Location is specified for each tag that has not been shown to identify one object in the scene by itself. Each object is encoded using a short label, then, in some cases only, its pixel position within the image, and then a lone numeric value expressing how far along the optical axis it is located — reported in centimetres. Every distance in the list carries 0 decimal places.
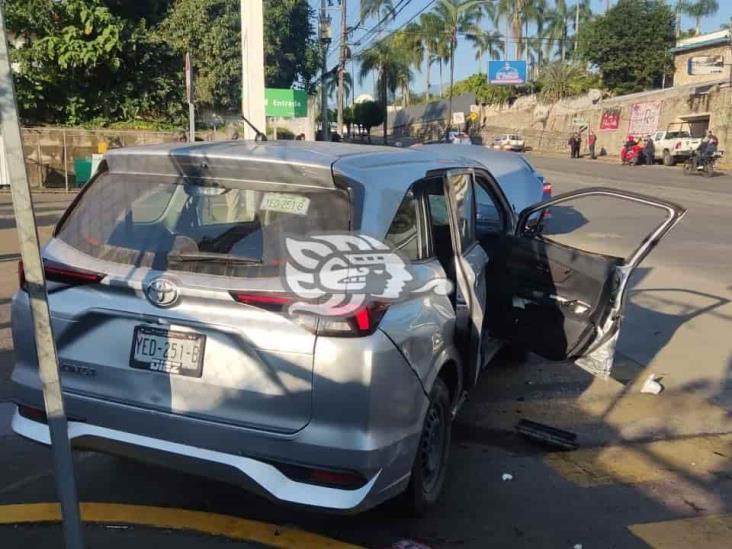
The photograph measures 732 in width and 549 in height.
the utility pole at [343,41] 4197
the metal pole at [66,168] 2030
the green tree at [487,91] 7062
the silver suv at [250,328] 310
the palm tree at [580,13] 7406
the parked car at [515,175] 1206
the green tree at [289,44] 3616
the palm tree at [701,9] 6800
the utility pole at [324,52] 3625
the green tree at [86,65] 2119
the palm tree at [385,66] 7231
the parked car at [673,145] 3587
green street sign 2012
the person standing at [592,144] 4678
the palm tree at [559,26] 7231
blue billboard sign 6512
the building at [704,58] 4294
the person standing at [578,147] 4672
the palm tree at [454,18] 6488
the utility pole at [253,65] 970
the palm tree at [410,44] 7125
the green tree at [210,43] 2502
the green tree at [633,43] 5416
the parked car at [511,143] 5106
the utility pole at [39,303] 233
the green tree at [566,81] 5819
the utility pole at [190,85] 1082
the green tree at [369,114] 7100
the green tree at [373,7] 5228
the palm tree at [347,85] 6324
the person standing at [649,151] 3803
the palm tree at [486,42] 7086
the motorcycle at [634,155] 3859
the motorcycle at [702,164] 2949
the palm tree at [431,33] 6875
